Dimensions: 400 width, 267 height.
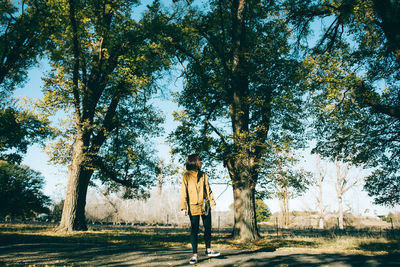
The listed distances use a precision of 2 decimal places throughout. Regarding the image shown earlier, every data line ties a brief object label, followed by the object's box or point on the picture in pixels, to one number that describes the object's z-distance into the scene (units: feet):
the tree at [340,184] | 114.01
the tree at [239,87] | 33.14
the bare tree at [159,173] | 50.08
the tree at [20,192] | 72.74
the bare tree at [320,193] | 122.32
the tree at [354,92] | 36.83
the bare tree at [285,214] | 123.34
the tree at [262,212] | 203.92
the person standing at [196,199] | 15.61
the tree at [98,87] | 40.37
